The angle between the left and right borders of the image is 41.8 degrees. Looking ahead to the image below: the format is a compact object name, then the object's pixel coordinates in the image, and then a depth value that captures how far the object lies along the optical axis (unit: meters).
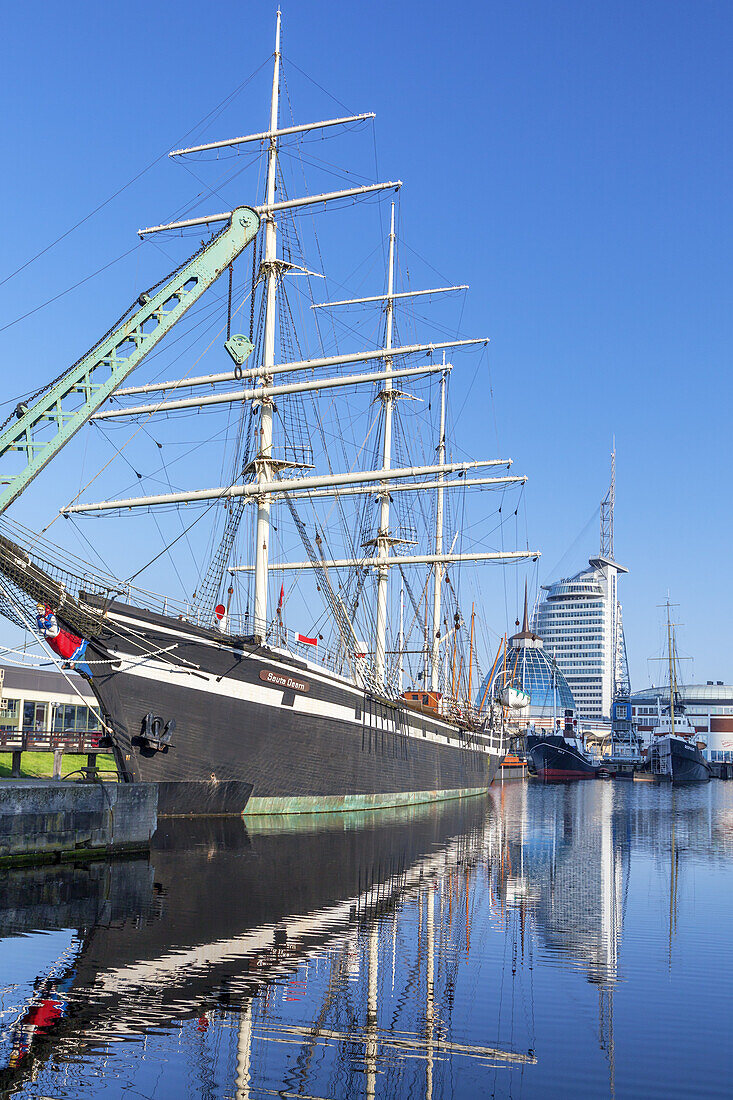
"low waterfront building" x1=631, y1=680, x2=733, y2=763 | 167.62
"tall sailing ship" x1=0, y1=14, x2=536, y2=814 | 25.44
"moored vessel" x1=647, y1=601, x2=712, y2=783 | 106.62
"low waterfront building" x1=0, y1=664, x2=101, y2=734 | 47.19
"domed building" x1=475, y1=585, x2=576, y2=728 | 181.38
